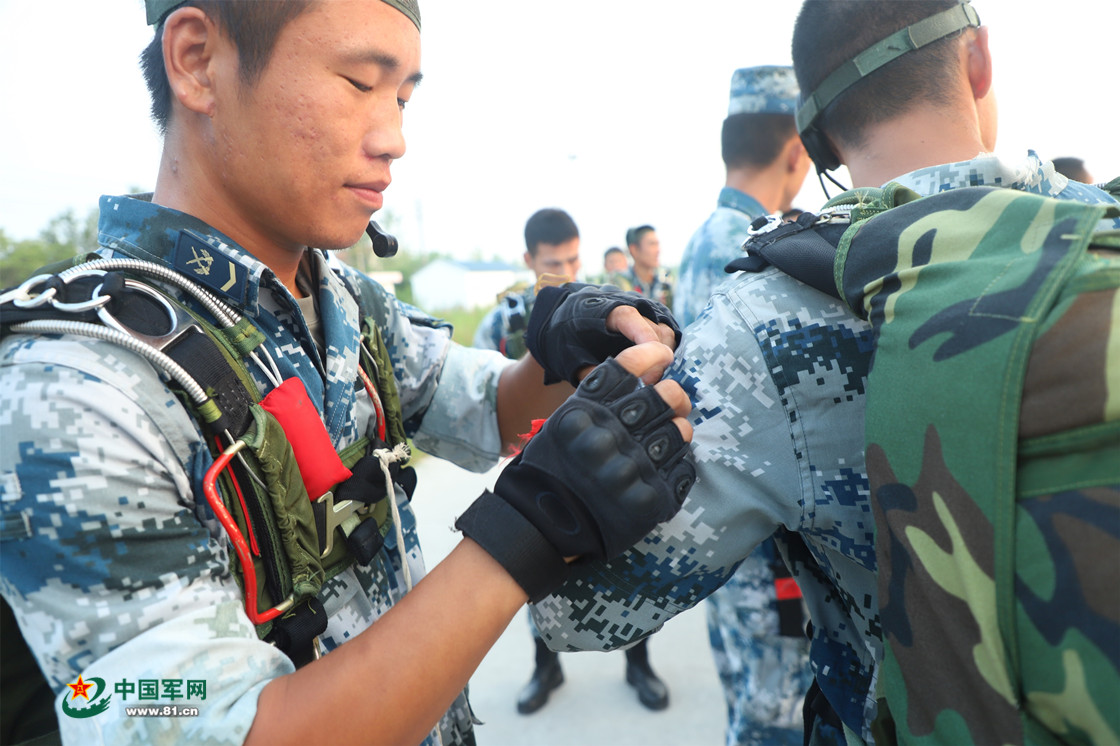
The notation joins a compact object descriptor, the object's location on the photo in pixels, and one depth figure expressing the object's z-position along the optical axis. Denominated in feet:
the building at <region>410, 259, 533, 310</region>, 167.02
